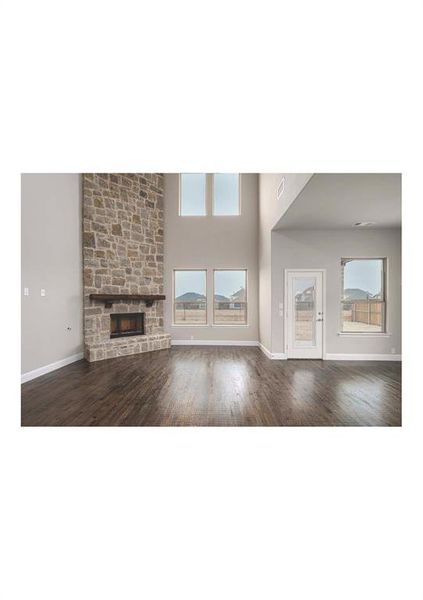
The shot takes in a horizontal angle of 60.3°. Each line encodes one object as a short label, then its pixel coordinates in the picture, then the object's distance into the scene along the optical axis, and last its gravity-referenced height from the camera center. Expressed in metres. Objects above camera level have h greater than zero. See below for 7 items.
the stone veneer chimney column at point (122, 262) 7.12 +0.80
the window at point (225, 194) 9.17 +2.66
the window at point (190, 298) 9.09 +0.03
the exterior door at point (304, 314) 7.00 -0.29
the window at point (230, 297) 9.10 +0.05
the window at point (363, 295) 7.07 +0.07
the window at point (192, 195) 9.14 +2.64
